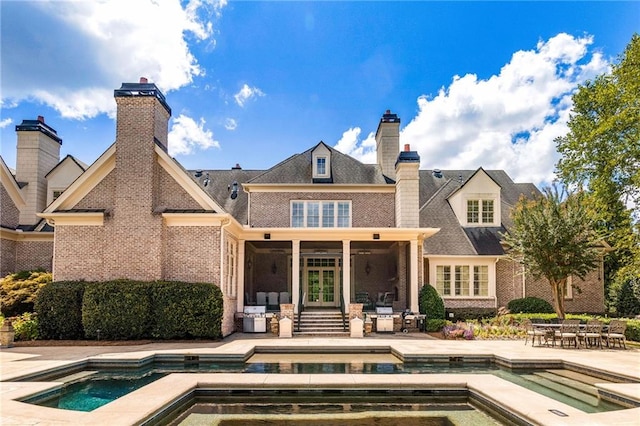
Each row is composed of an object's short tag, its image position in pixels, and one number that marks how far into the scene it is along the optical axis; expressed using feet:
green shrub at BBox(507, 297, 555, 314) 71.72
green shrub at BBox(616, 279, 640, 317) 90.74
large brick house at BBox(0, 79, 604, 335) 55.01
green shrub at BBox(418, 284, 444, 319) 64.54
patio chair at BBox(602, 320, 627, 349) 49.14
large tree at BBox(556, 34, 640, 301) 58.07
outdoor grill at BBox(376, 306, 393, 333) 63.21
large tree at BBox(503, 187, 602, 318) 57.06
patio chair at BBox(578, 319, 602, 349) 49.32
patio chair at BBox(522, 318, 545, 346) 50.83
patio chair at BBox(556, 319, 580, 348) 49.33
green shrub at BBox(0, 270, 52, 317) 56.75
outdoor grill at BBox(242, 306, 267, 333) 61.41
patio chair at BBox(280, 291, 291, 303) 75.02
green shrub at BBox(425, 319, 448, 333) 63.36
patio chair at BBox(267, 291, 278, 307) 74.43
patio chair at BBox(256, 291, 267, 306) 74.54
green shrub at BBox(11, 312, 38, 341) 51.55
